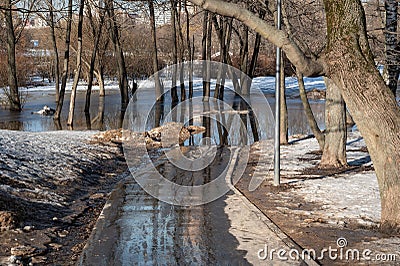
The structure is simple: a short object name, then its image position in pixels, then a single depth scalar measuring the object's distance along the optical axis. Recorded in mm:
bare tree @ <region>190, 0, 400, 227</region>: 8211
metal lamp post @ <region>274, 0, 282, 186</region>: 11852
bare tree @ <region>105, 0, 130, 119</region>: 39756
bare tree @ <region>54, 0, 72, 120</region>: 29594
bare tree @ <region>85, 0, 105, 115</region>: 34697
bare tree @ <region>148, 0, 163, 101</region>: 39469
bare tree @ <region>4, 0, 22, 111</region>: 37000
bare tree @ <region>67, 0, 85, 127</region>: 27234
